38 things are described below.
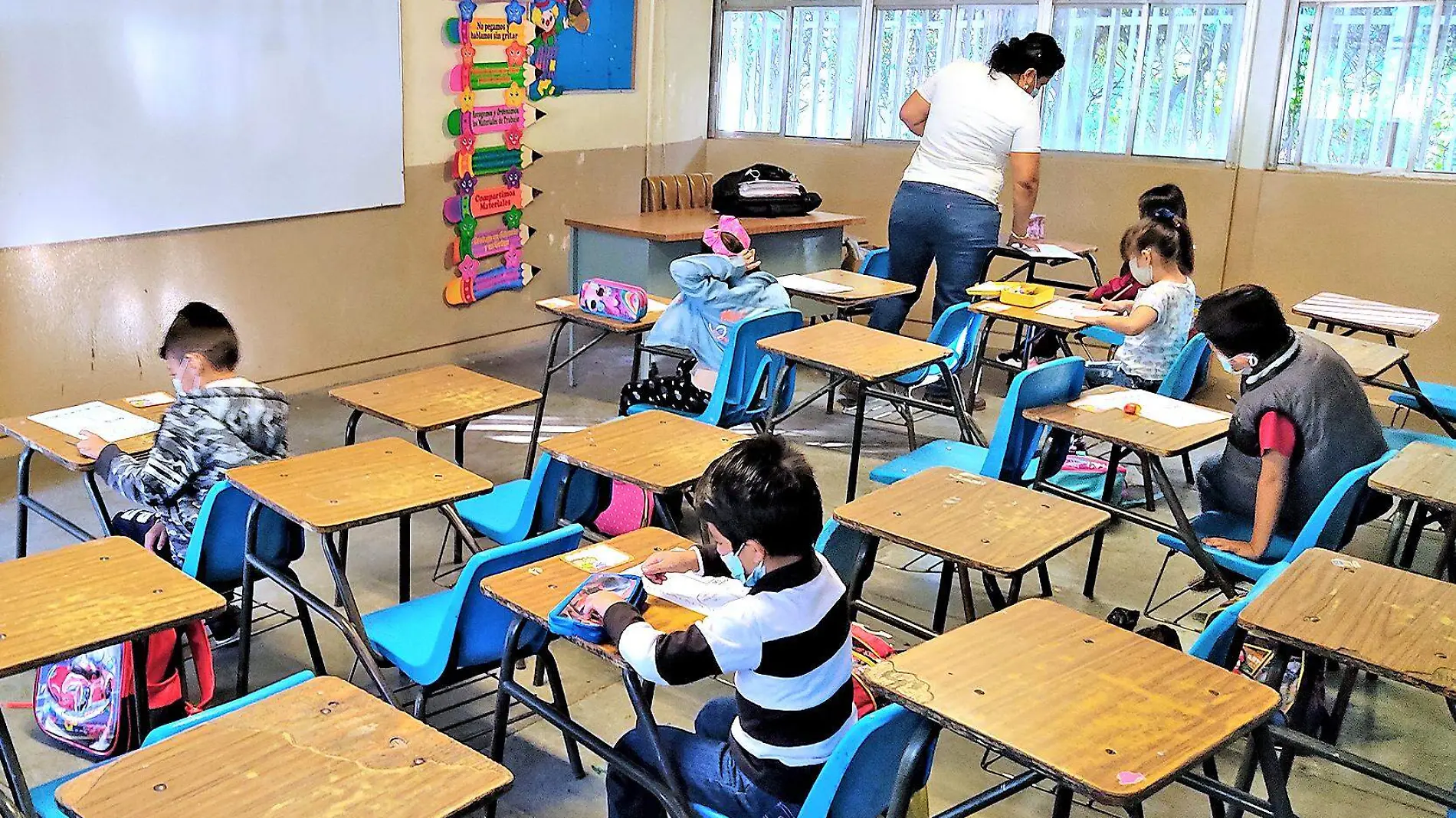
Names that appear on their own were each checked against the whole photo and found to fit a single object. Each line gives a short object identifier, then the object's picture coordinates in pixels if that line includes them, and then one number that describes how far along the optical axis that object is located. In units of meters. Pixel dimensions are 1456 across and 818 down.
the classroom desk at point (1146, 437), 3.21
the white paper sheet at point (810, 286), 5.09
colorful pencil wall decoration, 6.22
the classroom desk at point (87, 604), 1.94
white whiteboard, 4.61
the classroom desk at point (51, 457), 2.99
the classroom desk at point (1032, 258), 5.64
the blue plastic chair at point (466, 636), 2.37
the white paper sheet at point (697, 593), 2.15
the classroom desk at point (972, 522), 2.54
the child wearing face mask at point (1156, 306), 4.36
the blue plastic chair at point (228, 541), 2.78
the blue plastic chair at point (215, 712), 1.75
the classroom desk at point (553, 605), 2.04
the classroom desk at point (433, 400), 3.38
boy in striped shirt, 1.91
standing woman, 5.18
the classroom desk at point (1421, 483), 2.85
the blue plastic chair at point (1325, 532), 2.85
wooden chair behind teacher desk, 6.70
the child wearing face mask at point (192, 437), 2.92
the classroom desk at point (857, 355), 3.82
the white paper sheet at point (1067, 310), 4.57
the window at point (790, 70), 7.57
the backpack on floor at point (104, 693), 2.59
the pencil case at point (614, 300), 4.75
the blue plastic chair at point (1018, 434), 3.45
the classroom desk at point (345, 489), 2.57
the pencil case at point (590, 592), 2.03
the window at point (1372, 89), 6.00
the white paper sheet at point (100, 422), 3.18
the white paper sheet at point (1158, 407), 3.45
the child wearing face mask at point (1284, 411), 3.13
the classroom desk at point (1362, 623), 2.08
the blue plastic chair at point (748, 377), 4.15
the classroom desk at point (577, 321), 4.72
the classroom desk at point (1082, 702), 1.71
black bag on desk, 6.52
